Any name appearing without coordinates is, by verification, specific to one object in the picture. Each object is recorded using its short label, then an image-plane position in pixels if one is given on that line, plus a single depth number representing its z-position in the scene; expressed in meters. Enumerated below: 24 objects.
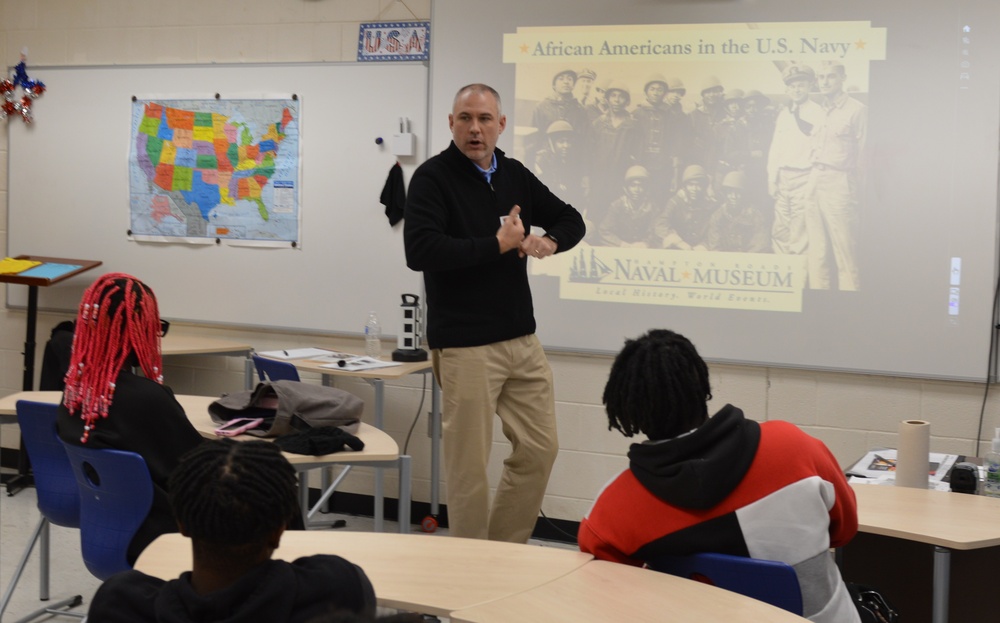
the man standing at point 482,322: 3.28
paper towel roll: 2.64
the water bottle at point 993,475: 2.61
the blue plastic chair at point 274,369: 3.98
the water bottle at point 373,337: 4.65
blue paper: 4.99
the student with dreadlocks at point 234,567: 1.31
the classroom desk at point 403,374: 4.16
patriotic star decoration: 5.36
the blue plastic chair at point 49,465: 2.96
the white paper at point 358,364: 4.25
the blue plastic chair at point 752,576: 1.72
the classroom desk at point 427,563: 1.79
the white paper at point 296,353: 4.50
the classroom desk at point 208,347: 4.67
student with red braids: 2.61
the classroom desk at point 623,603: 1.66
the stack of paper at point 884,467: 2.84
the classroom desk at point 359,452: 2.86
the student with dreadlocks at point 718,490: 1.74
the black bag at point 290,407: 3.04
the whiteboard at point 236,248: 4.79
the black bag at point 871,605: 2.13
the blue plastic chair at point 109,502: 2.55
